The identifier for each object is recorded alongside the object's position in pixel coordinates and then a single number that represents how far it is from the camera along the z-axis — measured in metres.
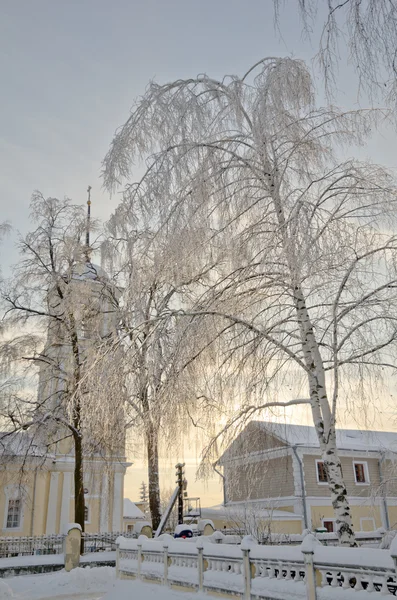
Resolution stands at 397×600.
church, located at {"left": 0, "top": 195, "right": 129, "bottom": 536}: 17.95
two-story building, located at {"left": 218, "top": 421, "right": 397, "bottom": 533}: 23.64
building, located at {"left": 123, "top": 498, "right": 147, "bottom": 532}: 49.84
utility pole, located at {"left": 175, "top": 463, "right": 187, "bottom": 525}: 18.73
